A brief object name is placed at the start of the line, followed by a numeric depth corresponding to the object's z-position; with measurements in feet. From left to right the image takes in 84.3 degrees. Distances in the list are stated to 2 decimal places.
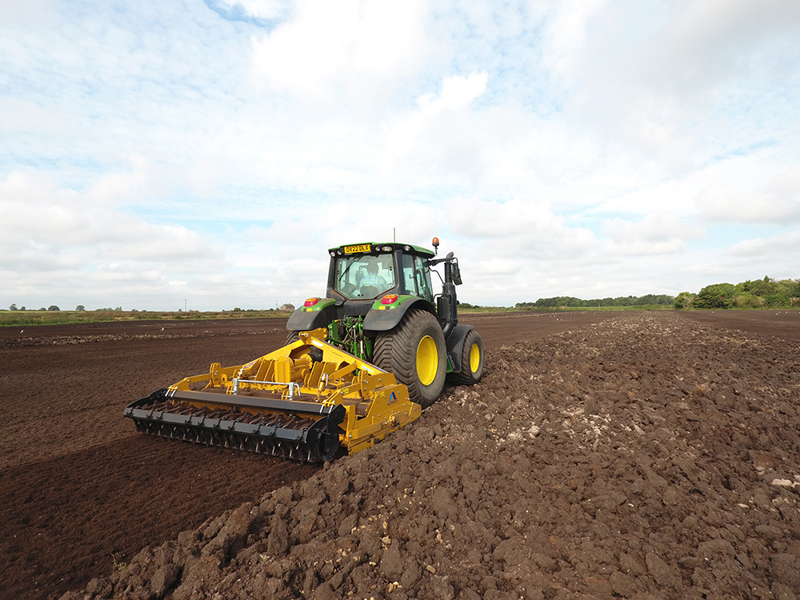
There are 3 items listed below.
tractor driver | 21.20
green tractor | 18.11
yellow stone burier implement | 13.87
